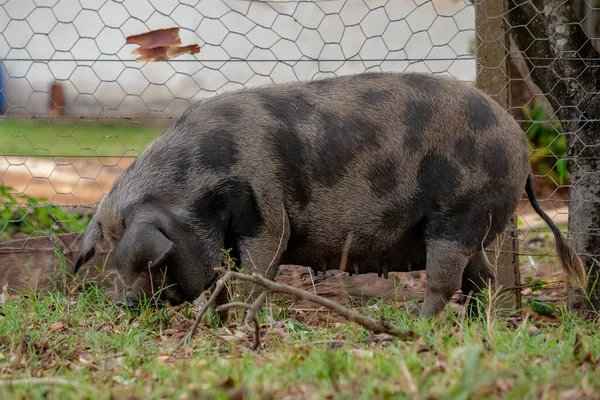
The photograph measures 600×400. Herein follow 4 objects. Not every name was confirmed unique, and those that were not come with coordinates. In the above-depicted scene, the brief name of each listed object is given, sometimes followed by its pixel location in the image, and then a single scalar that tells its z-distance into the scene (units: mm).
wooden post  9531
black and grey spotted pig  8051
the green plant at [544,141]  15661
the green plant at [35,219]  11344
